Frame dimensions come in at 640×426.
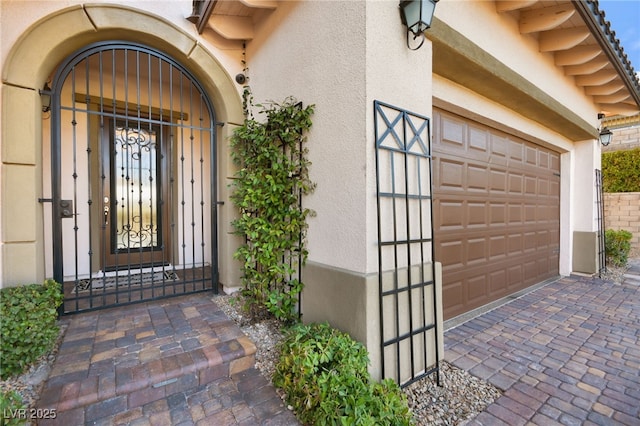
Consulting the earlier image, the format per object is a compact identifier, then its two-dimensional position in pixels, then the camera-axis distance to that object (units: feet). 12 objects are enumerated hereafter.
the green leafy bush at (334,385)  4.85
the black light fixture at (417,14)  6.38
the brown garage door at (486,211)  10.25
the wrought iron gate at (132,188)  10.80
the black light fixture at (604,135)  17.63
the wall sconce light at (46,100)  9.06
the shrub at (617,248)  20.11
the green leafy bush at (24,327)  5.74
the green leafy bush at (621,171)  25.21
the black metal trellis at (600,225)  17.95
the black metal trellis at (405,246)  6.48
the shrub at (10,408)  4.11
